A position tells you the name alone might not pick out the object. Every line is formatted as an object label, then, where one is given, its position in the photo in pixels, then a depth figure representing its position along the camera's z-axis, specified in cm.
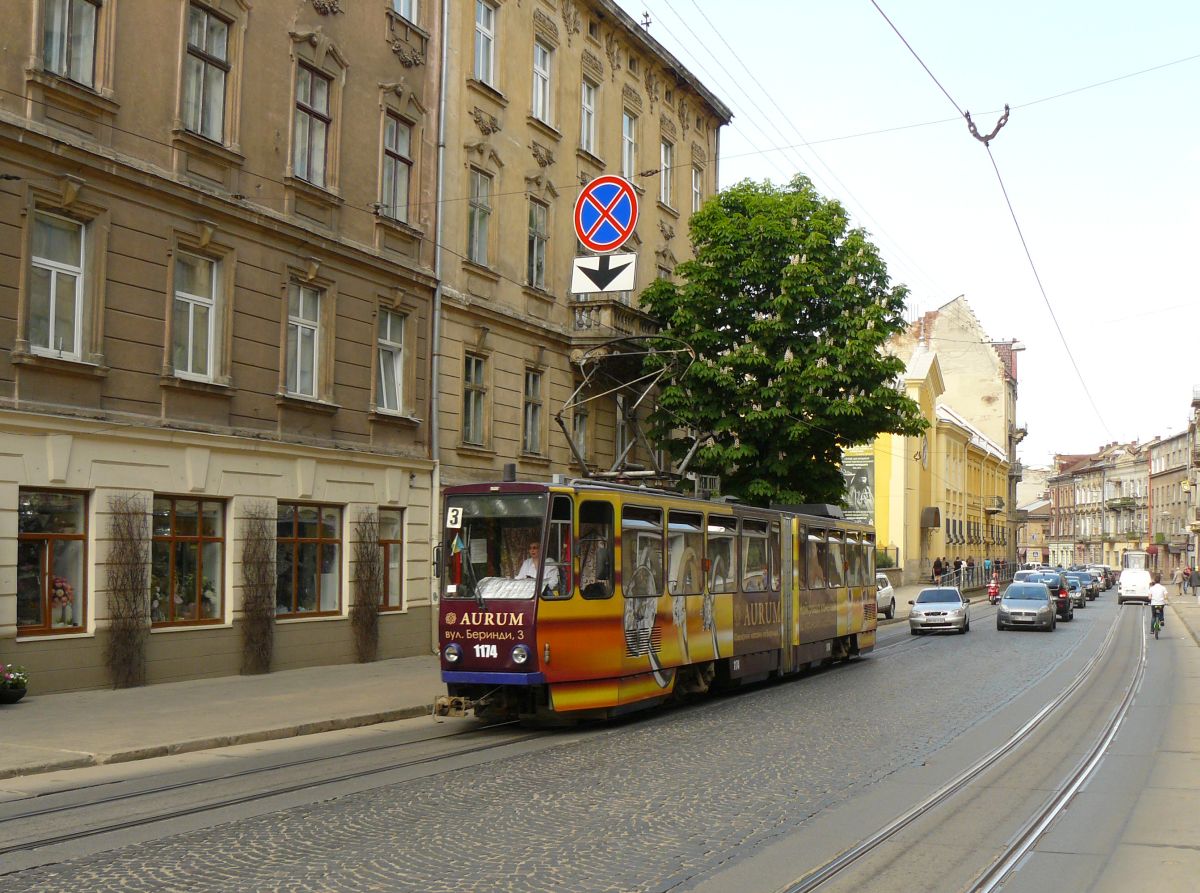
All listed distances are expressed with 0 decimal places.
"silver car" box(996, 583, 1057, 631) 3753
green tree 2969
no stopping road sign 2536
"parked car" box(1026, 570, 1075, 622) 4574
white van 6406
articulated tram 1441
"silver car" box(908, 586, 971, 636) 3569
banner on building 6166
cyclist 3459
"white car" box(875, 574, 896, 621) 4431
